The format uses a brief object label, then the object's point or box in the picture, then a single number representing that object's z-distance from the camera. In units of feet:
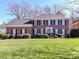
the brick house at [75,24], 72.17
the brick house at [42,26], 56.60
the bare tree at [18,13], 72.14
